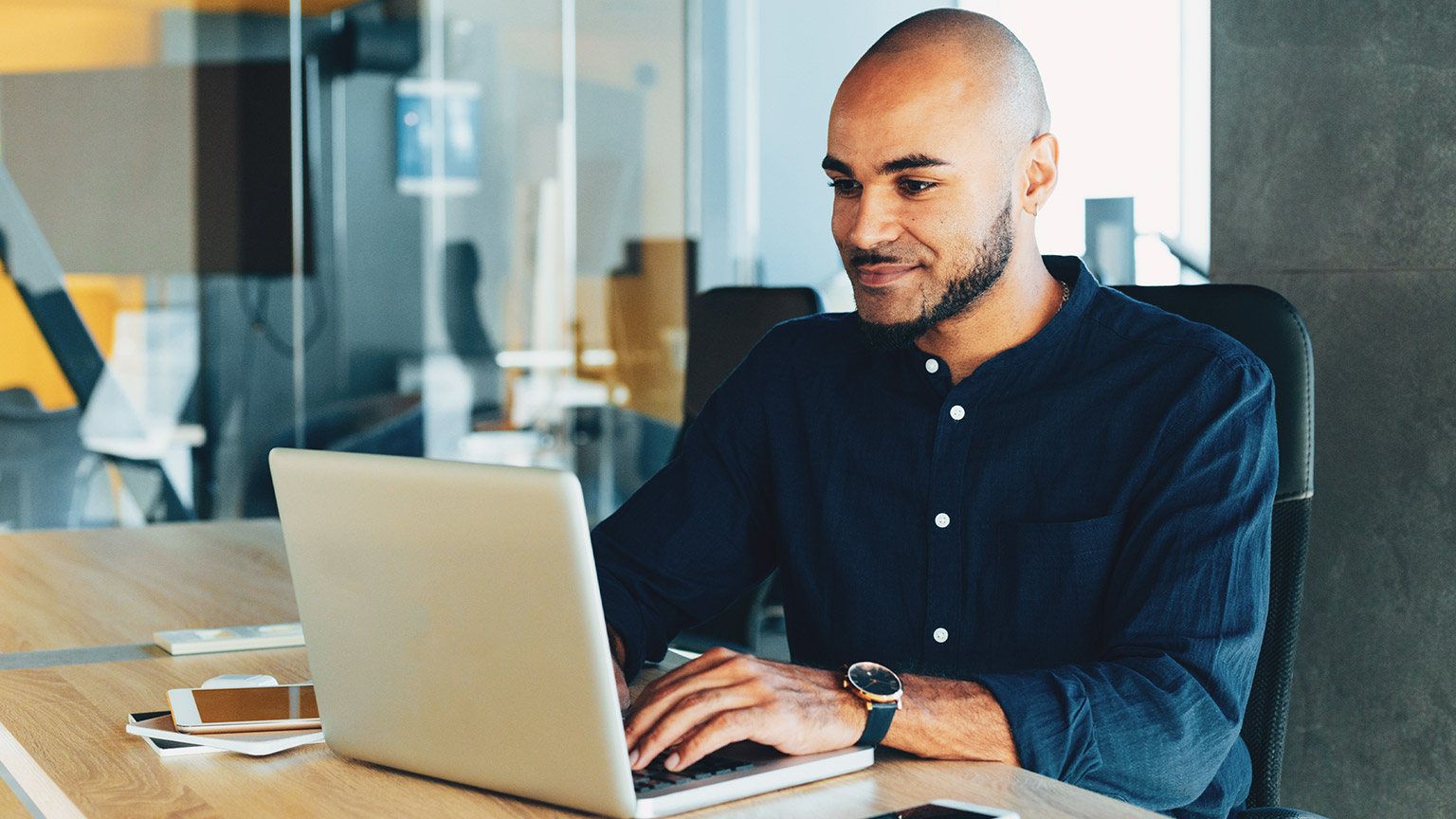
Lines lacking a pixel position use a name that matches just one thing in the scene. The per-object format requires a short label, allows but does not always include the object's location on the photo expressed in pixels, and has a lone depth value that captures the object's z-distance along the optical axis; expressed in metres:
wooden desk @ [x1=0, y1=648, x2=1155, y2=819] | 0.94
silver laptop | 0.87
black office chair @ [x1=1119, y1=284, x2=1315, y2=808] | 1.38
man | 1.24
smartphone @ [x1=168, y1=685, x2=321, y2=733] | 1.12
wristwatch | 1.03
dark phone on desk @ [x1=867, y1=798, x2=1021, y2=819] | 0.90
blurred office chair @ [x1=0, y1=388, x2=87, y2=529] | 4.42
